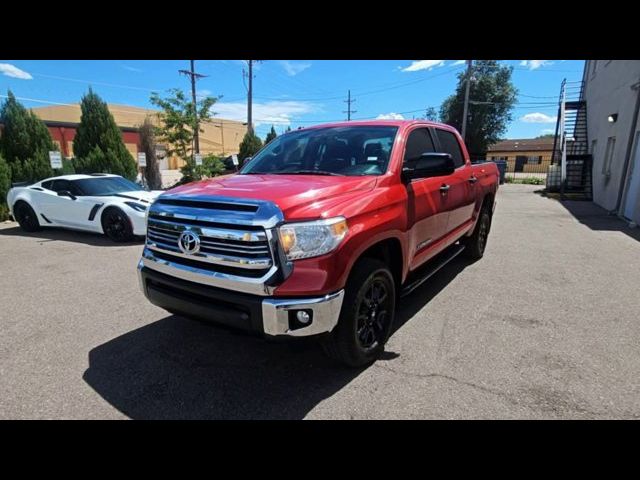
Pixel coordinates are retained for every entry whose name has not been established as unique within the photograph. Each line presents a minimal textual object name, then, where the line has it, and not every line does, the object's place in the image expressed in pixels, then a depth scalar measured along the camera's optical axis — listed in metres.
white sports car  7.30
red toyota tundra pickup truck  2.32
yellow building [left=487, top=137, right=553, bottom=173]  51.57
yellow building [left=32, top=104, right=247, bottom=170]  30.03
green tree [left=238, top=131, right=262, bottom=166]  24.45
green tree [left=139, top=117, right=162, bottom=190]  18.02
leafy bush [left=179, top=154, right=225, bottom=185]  17.67
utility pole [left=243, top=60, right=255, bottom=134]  27.17
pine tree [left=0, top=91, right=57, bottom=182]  11.20
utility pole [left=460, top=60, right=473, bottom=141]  27.52
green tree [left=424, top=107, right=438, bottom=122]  44.46
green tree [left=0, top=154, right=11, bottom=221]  10.27
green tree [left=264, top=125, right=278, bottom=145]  32.78
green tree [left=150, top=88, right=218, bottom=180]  16.64
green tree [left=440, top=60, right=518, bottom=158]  39.78
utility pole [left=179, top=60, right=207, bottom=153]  17.19
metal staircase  16.20
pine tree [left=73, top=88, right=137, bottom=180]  13.54
